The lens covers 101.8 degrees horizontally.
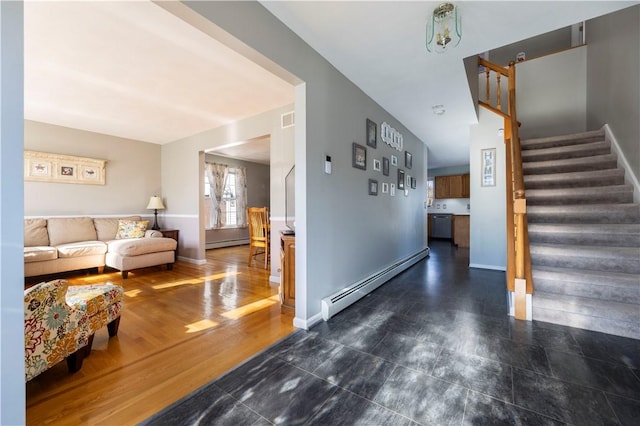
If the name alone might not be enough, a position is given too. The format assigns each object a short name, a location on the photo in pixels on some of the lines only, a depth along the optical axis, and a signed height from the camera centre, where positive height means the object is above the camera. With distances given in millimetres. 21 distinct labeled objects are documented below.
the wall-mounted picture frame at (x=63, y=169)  4286 +784
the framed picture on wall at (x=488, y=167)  4480 +755
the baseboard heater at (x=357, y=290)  2506 -909
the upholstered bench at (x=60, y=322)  1405 -682
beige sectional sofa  3883 -566
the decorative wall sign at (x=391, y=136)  3766 +1153
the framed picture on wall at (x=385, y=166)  3739 +656
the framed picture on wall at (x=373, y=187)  3376 +321
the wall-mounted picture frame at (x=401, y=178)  4344 +550
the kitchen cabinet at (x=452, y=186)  7887 +762
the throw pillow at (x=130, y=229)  4887 -314
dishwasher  8383 -489
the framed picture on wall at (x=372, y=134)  3324 +1009
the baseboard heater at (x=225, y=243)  6966 -889
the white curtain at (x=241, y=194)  7547 +503
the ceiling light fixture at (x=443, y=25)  1896 +1441
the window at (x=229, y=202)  7277 +280
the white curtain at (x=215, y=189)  6918 +610
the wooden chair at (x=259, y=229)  4738 -329
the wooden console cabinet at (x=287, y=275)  2676 -665
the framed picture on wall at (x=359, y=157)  2982 +640
